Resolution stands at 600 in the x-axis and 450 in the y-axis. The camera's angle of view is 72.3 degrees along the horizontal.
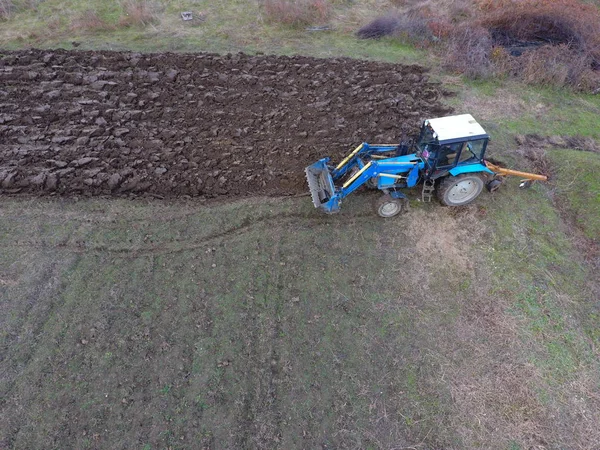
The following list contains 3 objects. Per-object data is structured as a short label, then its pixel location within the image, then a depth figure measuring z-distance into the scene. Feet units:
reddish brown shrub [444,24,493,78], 43.27
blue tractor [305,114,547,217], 26.55
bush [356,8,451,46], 49.60
